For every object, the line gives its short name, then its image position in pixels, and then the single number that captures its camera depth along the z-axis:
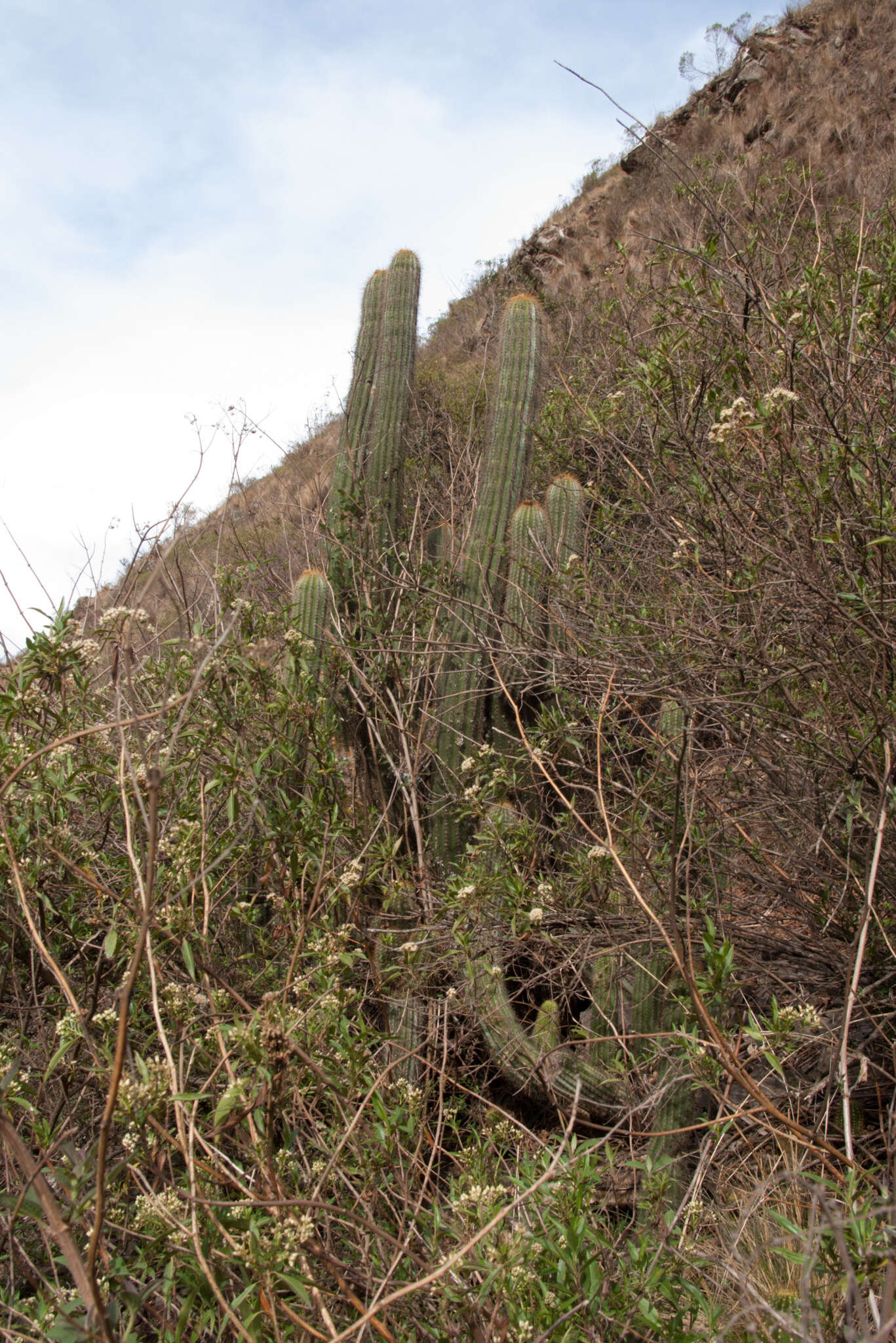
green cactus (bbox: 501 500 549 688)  3.36
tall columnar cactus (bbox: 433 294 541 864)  3.75
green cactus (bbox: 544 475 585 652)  4.12
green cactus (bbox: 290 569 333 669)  3.78
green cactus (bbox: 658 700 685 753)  2.56
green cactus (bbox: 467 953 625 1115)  2.88
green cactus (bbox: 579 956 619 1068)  3.06
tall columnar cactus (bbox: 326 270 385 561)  4.30
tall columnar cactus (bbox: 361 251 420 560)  4.46
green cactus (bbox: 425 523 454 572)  4.50
